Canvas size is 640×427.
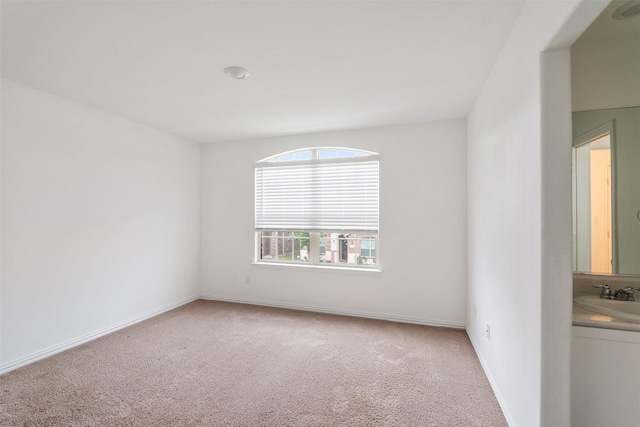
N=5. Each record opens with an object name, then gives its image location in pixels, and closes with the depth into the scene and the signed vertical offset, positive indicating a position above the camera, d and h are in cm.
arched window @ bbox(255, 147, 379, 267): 386 +12
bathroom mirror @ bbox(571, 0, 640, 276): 187 +42
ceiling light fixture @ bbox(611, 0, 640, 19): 159 +117
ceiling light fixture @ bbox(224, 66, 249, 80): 227 +115
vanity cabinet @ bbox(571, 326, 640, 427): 139 -80
